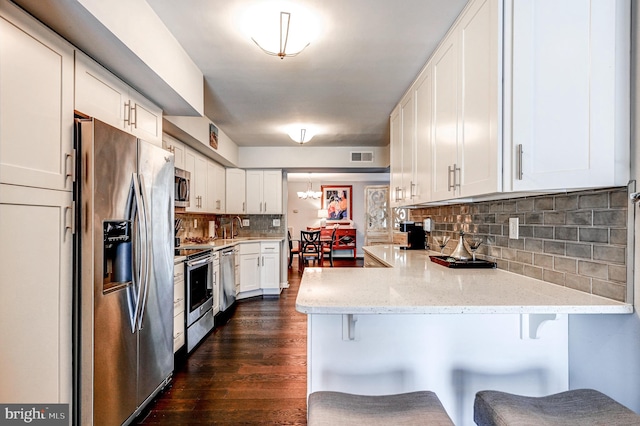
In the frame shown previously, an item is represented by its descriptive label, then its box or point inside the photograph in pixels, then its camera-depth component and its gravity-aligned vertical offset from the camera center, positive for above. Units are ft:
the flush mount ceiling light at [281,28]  6.00 +3.56
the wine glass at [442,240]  8.83 -0.88
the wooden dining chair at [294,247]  26.09 -3.60
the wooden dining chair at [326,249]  28.81 -3.45
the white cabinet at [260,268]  16.12 -2.93
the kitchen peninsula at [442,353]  4.67 -2.04
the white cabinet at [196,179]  12.61 +1.25
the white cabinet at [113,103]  5.50 +2.10
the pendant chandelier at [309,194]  30.09 +1.49
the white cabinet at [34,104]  4.16 +1.46
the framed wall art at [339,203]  32.53 +0.73
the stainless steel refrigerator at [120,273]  5.23 -1.17
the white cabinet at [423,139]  7.54 +1.74
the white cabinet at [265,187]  17.94 +1.26
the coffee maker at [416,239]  11.29 -0.97
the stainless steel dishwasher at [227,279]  13.21 -2.89
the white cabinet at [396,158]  10.52 +1.74
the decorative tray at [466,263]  6.73 -1.09
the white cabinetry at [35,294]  4.17 -1.17
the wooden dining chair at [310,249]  23.90 -2.93
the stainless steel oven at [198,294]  9.87 -2.78
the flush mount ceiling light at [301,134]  13.49 +3.15
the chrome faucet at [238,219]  18.81 -0.52
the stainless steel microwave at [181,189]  10.11 +0.66
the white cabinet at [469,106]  4.74 +1.78
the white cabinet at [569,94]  3.81 +1.44
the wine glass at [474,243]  7.06 -0.72
